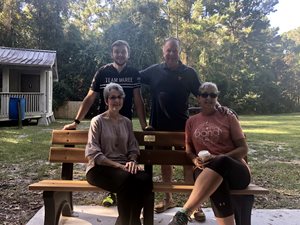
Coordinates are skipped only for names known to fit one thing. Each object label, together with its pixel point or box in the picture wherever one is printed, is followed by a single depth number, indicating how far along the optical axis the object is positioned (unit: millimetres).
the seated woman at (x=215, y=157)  2004
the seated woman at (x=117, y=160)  2113
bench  2183
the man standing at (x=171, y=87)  2679
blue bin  9903
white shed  10716
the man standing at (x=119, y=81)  2631
